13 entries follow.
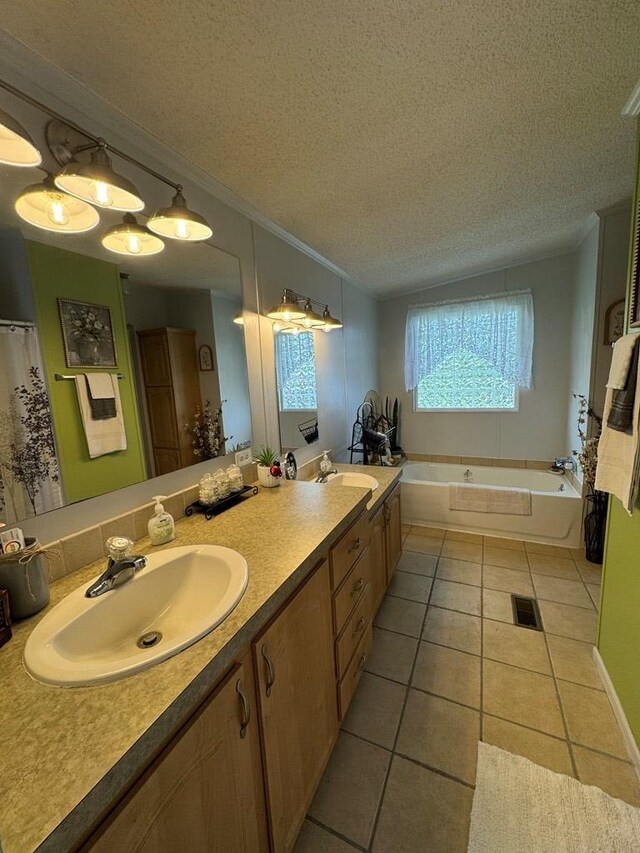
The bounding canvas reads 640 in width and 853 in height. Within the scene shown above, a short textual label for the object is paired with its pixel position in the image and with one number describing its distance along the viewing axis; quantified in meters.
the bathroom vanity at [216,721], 0.49
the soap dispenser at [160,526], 1.17
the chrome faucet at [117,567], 0.90
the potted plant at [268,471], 1.72
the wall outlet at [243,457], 1.76
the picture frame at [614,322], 2.33
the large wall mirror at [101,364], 0.93
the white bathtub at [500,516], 2.75
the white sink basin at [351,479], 2.17
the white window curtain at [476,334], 3.34
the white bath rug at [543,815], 1.08
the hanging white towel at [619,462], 1.20
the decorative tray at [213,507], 1.40
